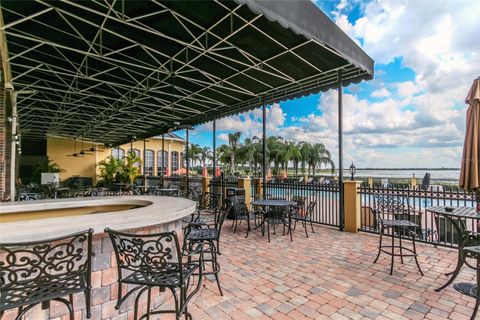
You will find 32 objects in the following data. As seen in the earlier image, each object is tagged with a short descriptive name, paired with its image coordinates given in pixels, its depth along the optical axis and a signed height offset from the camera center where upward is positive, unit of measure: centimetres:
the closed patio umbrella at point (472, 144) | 337 +27
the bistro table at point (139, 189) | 1067 -99
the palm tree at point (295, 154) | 3157 +135
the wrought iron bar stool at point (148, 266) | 180 -74
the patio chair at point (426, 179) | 985 -61
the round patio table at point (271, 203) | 508 -78
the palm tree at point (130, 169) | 1253 -14
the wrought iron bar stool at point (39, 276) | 149 -70
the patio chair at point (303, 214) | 537 -113
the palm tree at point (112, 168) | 1298 -8
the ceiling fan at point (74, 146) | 1813 +149
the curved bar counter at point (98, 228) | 174 -48
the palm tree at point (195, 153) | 3745 +191
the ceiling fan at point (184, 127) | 688 +106
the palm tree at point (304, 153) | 3466 +160
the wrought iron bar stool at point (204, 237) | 300 -87
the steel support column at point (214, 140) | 942 +94
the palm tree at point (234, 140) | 3269 +327
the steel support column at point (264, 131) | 729 +102
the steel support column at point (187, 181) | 1026 -64
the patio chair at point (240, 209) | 543 -96
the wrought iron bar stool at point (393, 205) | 516 -85
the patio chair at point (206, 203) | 810 -125
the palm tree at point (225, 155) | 3259 +135
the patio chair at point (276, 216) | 537 -110
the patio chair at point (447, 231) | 515 -141
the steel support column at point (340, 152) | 568 +28
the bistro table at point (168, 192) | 687 -73
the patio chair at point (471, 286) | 218 -115
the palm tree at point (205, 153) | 3844 +191
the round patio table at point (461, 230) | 275 -74
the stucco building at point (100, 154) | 1747 +95
